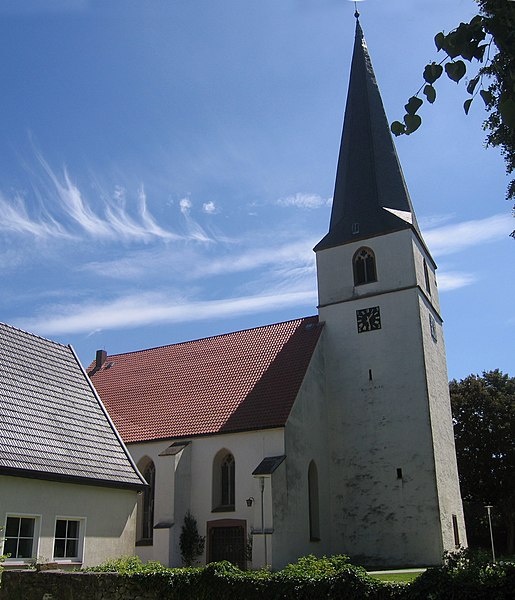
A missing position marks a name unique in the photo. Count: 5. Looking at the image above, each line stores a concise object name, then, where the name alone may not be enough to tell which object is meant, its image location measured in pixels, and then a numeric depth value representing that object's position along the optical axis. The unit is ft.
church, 71.67
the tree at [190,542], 71.46
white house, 43.47
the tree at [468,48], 12.44
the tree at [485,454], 113.80
